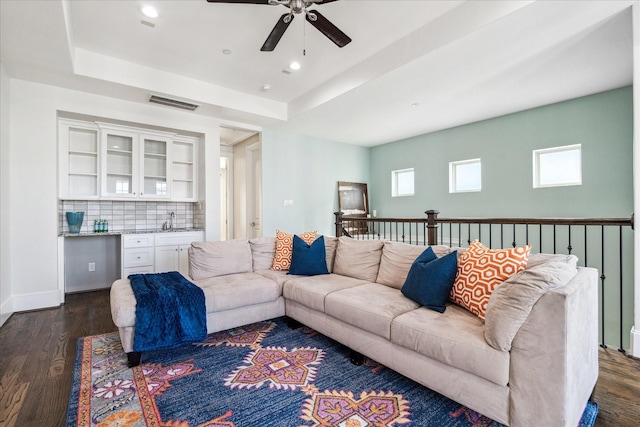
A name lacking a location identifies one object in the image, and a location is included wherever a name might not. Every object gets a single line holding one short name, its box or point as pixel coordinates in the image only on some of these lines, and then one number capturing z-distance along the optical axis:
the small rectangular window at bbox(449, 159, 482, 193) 5.48
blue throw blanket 2.22
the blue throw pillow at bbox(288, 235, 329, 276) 3.23
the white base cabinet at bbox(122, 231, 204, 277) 4.27
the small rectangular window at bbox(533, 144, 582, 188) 4.42
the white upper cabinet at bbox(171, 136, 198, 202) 5.10
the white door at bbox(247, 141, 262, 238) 5.98
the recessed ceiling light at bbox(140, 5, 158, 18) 2.70
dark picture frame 6.64
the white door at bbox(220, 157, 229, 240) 6.80
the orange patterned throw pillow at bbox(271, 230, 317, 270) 3.49
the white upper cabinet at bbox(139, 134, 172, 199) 4.78
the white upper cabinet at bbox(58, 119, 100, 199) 4.12
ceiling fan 2.27
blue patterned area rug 1.67
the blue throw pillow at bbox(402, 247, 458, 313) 2.06
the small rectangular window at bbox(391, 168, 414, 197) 6.59
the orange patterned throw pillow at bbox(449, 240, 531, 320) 1.86
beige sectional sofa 1.40
